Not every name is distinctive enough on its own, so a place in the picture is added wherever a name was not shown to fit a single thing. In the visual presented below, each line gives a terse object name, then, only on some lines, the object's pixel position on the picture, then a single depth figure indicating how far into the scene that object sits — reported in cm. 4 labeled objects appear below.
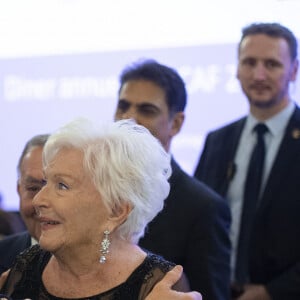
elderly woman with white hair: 419
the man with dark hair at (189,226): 531
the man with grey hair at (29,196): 522
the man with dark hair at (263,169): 618
